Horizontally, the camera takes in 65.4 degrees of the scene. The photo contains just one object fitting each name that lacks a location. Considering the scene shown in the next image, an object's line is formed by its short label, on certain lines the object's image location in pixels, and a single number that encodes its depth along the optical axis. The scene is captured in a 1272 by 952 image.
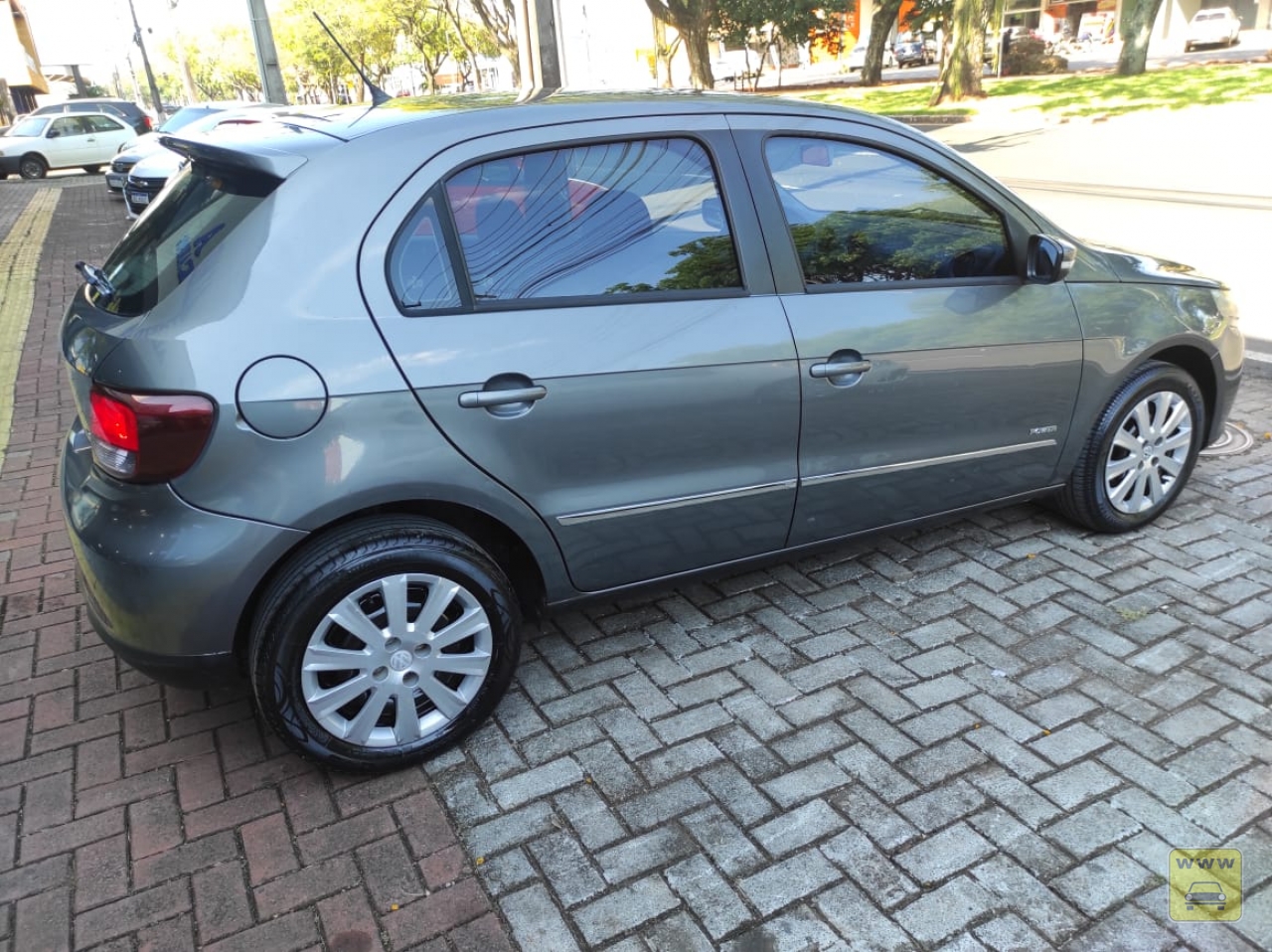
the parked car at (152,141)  14.86
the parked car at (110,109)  25.12
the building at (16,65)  49.28
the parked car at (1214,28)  38.38
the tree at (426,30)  47.29
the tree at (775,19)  35.56
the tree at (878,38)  36.41
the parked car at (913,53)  48.66
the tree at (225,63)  79.94
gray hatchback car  2.51
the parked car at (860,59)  47.53
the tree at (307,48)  51.22
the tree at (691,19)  30.70
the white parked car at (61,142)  24.34
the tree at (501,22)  26.84
